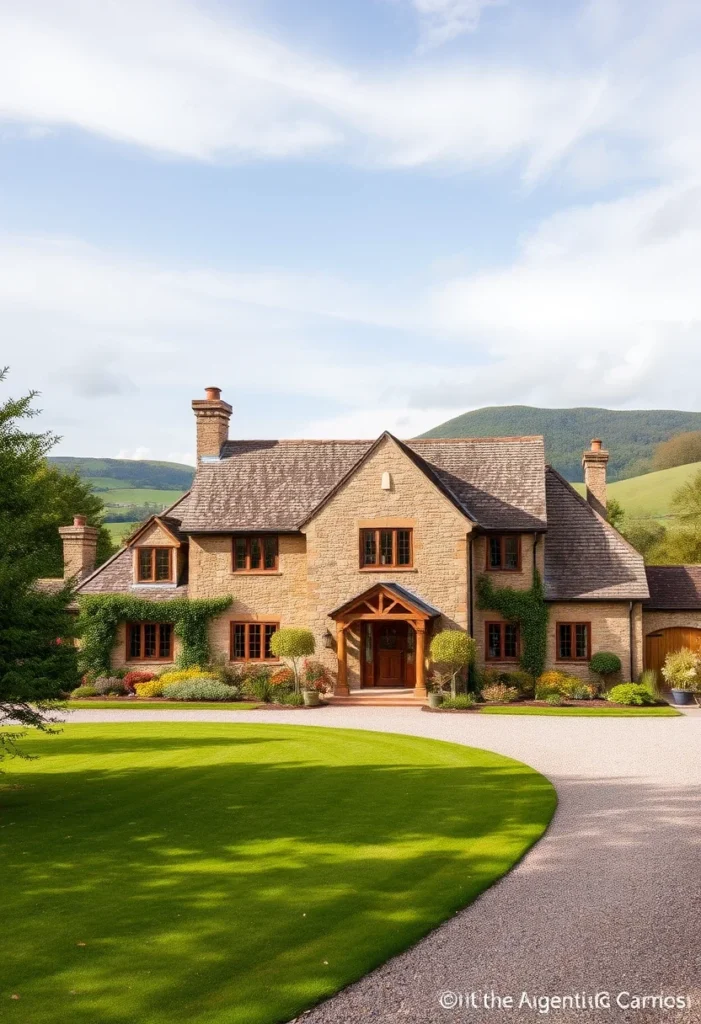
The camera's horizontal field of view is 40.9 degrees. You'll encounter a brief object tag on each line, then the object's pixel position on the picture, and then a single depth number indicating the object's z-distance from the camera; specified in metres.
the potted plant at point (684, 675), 32.72
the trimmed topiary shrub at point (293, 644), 33.88
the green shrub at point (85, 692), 34.94
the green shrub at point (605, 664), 34.16
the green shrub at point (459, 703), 31.27
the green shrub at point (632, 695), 31.83
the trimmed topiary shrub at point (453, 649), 31.98
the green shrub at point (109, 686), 35.59
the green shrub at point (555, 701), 31.95
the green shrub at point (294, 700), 32.74
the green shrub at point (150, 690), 34.59
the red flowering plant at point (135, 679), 35.81
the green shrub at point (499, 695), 32.78
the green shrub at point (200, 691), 33.75
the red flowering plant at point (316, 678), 34.69
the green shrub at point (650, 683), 32.31
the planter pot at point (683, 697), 32.85
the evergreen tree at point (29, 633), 15.88
